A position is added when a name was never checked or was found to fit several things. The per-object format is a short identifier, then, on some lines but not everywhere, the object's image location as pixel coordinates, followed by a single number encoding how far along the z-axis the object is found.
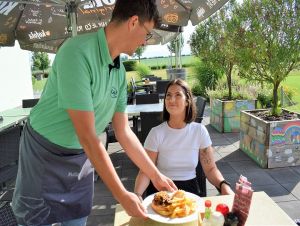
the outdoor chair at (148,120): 2.86
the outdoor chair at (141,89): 7.94
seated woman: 1.87
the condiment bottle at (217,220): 1.04
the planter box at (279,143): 3.49
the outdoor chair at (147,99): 4.44
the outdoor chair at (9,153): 2.54
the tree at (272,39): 3.60
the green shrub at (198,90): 8.83
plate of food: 1.13
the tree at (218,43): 5.27
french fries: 1.14
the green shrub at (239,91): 5.60
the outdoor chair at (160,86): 7.13
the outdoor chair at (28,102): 5.00
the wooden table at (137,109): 3.71
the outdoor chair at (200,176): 2.11
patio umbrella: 3.61
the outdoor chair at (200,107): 2.67
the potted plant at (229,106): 5.15
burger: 1.16
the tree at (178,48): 10.36
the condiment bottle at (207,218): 1.06
